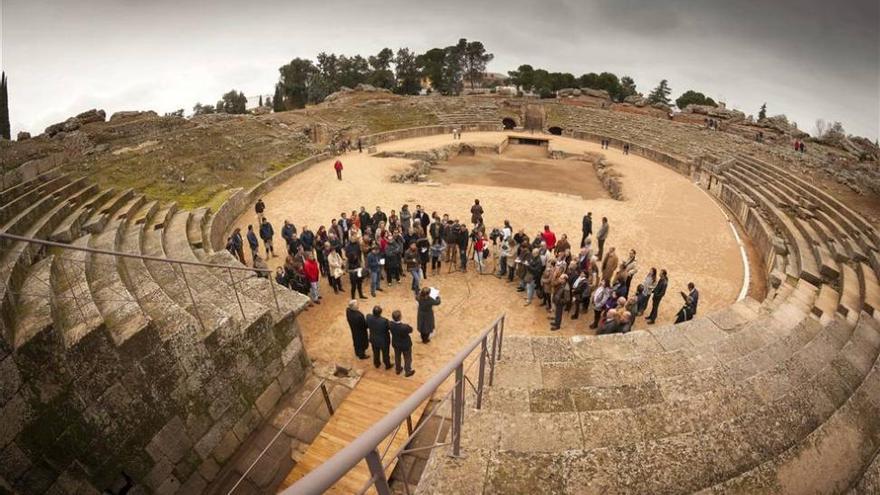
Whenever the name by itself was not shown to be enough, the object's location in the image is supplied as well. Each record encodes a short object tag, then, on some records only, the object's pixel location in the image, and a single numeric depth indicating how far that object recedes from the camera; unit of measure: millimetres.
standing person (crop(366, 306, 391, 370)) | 8031
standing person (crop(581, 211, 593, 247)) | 13688
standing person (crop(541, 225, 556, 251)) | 12359
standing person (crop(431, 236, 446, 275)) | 12508
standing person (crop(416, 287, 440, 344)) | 8719
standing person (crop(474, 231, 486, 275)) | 12281
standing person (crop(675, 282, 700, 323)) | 9180
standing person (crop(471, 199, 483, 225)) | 14735
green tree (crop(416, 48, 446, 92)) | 65500
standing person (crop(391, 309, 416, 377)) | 7863
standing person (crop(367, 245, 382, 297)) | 11195
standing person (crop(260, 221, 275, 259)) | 13555
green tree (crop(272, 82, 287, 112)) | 57316
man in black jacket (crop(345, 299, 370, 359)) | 8242
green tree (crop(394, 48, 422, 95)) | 62031
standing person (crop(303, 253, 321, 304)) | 10695
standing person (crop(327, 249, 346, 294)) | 11234
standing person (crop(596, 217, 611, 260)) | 13485
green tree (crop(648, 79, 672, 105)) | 72125
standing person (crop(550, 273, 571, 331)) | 9578
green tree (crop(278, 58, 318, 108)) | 62125
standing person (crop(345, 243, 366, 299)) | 11203
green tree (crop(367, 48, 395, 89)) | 60438
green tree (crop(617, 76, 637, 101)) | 59062
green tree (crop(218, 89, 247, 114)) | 57562
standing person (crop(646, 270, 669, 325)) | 9766
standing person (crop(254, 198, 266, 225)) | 16297
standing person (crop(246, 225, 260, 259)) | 12648
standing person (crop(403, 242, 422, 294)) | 11252
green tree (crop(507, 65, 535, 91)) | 58031
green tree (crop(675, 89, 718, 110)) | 52219
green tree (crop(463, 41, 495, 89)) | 69750
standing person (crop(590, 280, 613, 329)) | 9422
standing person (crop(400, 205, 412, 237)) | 13766
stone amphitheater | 3664
